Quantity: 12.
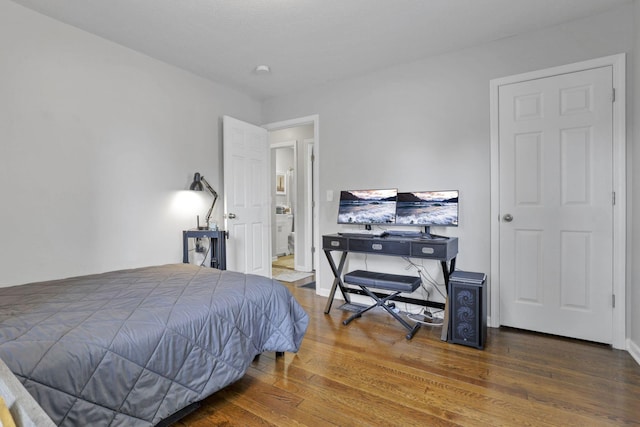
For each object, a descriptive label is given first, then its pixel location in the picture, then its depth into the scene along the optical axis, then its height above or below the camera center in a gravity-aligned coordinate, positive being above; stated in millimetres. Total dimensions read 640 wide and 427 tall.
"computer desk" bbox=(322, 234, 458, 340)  2605 -317
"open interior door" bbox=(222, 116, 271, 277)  3652 +183
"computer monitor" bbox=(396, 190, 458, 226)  2830 +38
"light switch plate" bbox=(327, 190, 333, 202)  3744 +193
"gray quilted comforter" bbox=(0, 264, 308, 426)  1130 -536
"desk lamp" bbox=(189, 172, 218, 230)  3328 +263
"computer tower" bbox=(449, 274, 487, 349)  2427 -769
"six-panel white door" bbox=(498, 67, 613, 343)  2436 +63
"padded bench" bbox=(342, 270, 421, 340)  2693 -622
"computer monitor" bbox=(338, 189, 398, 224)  3180 +54
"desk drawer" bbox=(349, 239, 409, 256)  2768 -305
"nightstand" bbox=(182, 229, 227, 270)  3316 -313
